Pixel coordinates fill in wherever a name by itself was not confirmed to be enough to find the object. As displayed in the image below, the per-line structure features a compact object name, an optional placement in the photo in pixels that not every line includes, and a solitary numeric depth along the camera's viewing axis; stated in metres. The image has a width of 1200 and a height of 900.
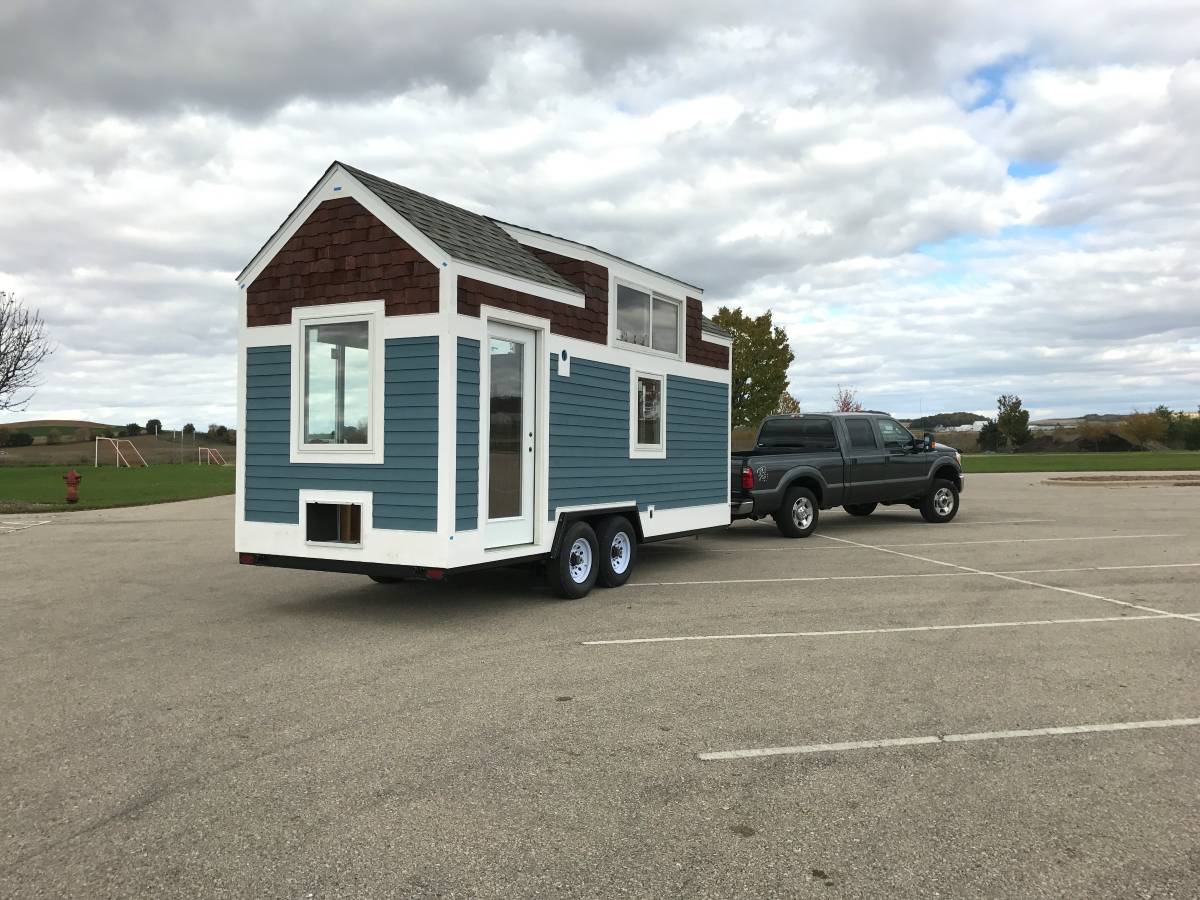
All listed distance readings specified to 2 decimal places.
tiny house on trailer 7.68
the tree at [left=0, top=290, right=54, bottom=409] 33.97
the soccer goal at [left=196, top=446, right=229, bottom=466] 53.66
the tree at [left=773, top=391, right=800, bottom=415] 51.97
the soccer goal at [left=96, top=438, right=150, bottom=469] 46.44
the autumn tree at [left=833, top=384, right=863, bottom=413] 66.38
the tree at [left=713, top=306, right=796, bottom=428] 43.34
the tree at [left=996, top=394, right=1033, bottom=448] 70.62
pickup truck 13.87
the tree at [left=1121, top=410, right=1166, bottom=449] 65.81
